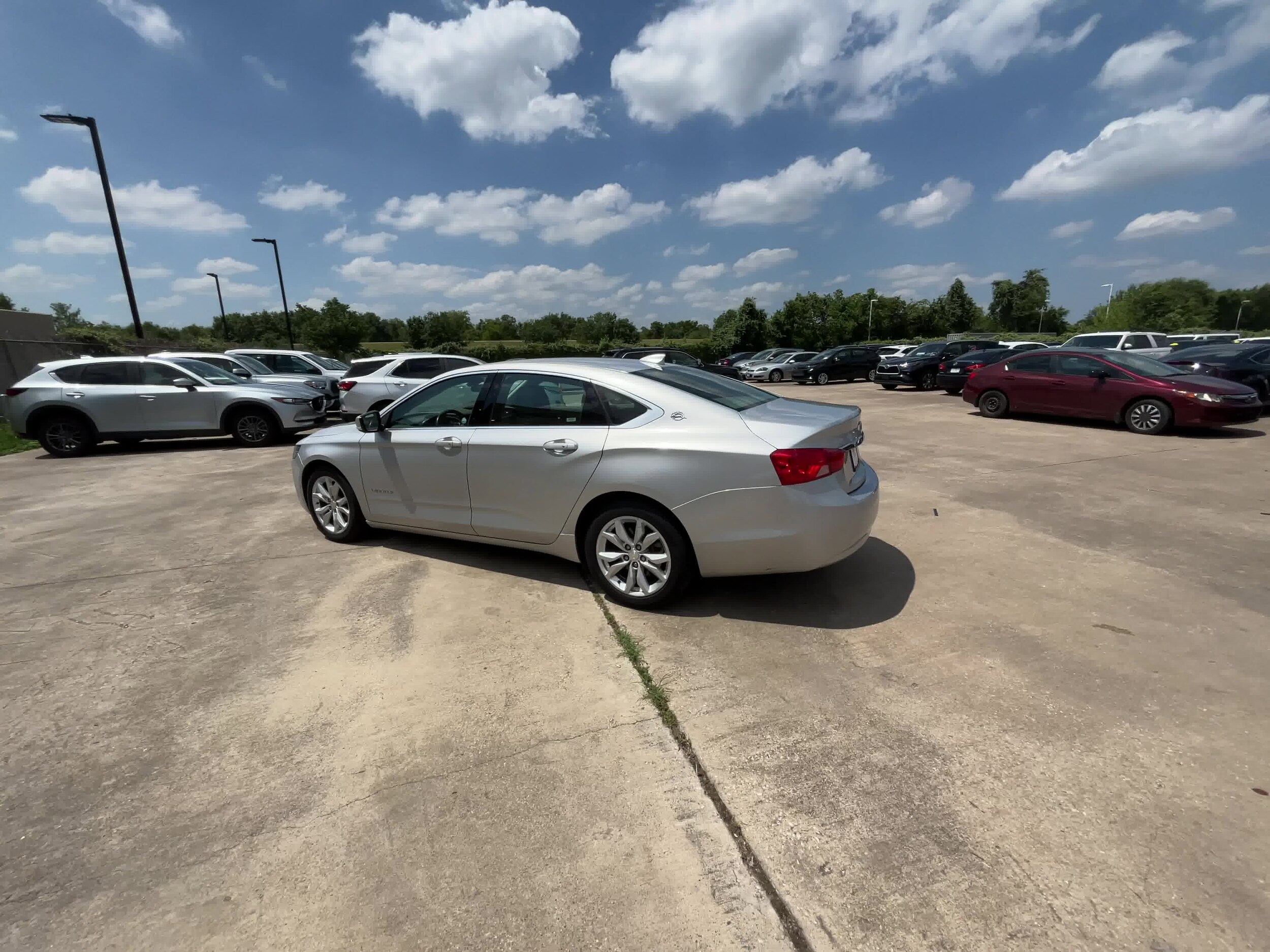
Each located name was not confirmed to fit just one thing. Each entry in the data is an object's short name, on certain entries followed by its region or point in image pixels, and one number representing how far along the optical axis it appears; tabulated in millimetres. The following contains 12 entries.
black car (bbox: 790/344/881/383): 26203
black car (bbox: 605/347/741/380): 17688
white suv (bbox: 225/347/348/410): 17750
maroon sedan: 9203
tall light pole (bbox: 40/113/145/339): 15172
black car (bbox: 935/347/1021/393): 17641
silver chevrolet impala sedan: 3387
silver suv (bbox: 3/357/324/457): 10086
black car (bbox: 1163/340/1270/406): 11859
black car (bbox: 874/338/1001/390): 20469
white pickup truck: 17688
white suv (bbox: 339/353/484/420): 12078
